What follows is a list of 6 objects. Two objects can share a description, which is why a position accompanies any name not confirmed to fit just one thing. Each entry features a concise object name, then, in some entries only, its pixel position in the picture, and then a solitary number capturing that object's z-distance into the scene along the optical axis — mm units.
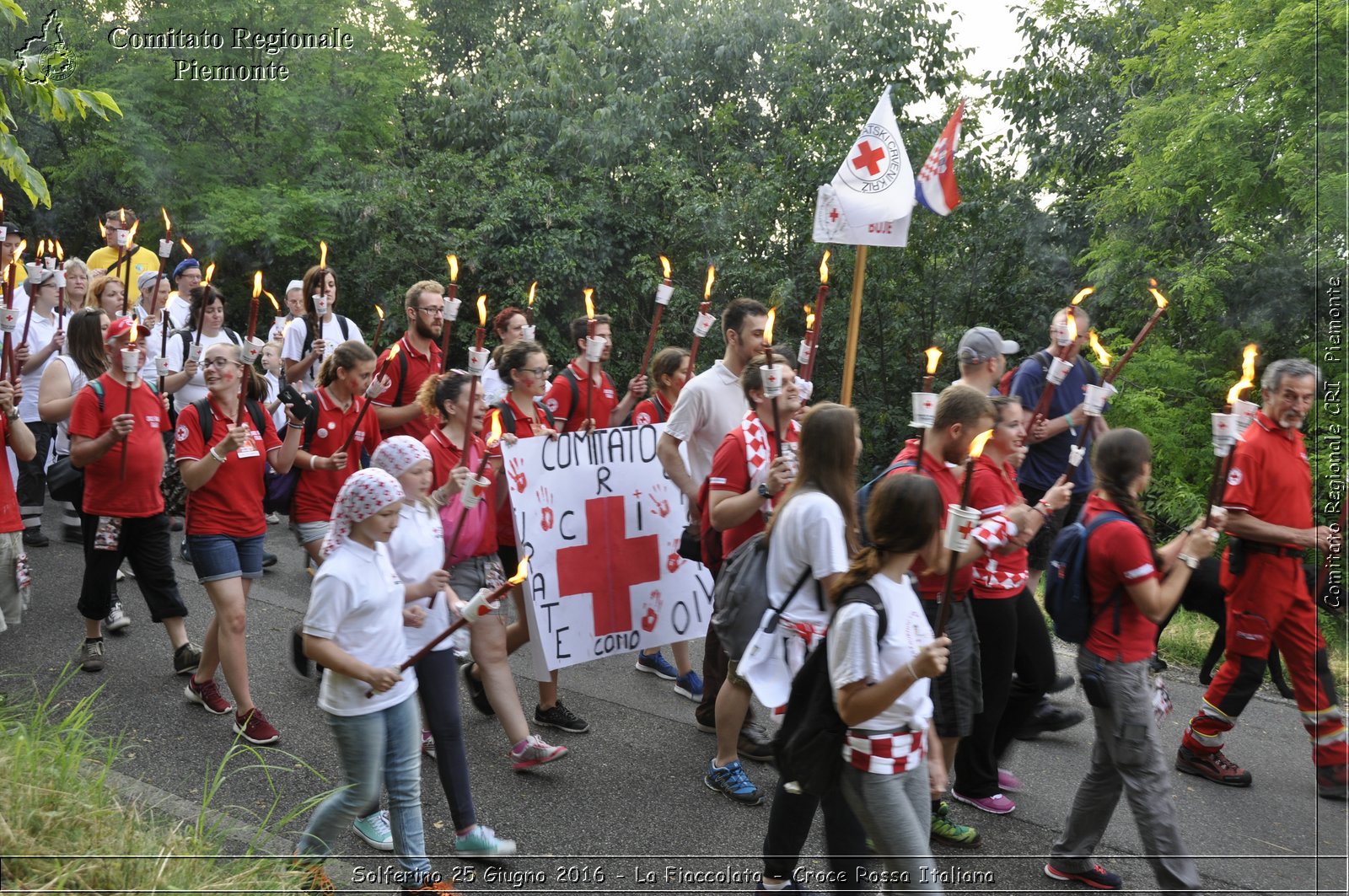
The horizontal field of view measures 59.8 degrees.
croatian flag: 6379
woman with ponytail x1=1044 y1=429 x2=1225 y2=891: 3979
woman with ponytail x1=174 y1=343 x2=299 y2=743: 5285
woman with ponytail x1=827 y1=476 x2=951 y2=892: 3273
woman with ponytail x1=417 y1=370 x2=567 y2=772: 4973
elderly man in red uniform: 5082
